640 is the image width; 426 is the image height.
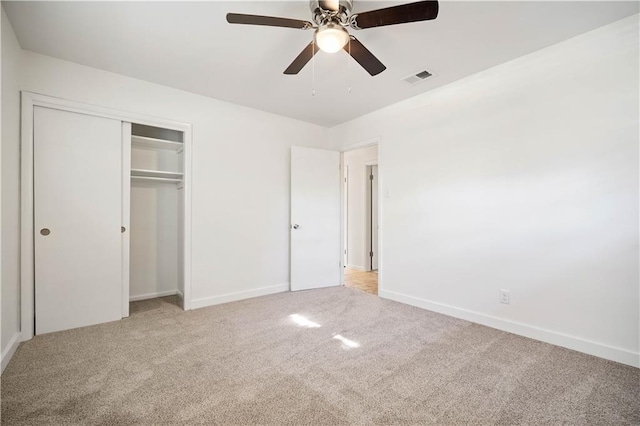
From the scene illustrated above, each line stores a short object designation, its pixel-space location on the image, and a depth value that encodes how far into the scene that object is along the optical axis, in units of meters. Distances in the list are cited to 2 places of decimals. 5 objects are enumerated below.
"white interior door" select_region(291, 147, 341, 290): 4.06
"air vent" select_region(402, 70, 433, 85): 2.84
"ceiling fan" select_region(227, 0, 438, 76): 1.59
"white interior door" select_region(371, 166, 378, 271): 5.52
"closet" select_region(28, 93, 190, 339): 2.52
